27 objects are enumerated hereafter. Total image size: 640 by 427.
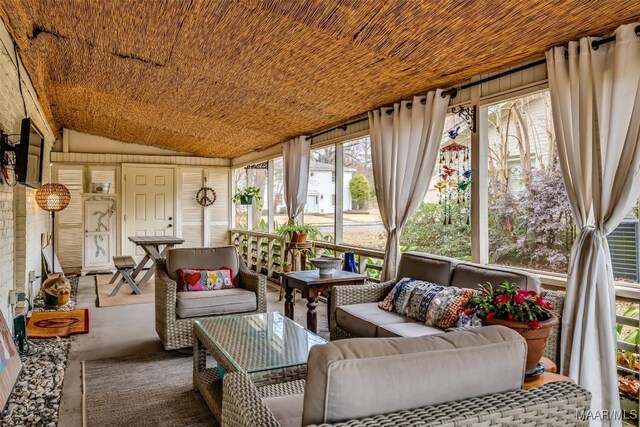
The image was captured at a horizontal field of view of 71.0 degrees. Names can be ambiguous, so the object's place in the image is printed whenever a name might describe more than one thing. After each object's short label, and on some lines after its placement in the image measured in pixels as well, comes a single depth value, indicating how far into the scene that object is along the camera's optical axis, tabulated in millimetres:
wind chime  3912
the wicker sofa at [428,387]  1211
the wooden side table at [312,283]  4000
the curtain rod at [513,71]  2638
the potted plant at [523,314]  1776
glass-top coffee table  2350
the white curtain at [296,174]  6379
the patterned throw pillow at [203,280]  4211
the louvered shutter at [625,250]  2775
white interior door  9070
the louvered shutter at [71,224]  8523
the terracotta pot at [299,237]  5203
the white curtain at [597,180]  2541
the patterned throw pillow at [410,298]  3219
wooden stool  6480
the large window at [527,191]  3273
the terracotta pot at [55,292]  5496
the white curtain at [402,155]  3984
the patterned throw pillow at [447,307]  2932
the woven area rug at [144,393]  2689
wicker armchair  3781
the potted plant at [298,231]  5211
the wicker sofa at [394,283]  2801
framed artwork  2718
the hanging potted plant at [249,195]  8203
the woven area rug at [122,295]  6004
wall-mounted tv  3434
